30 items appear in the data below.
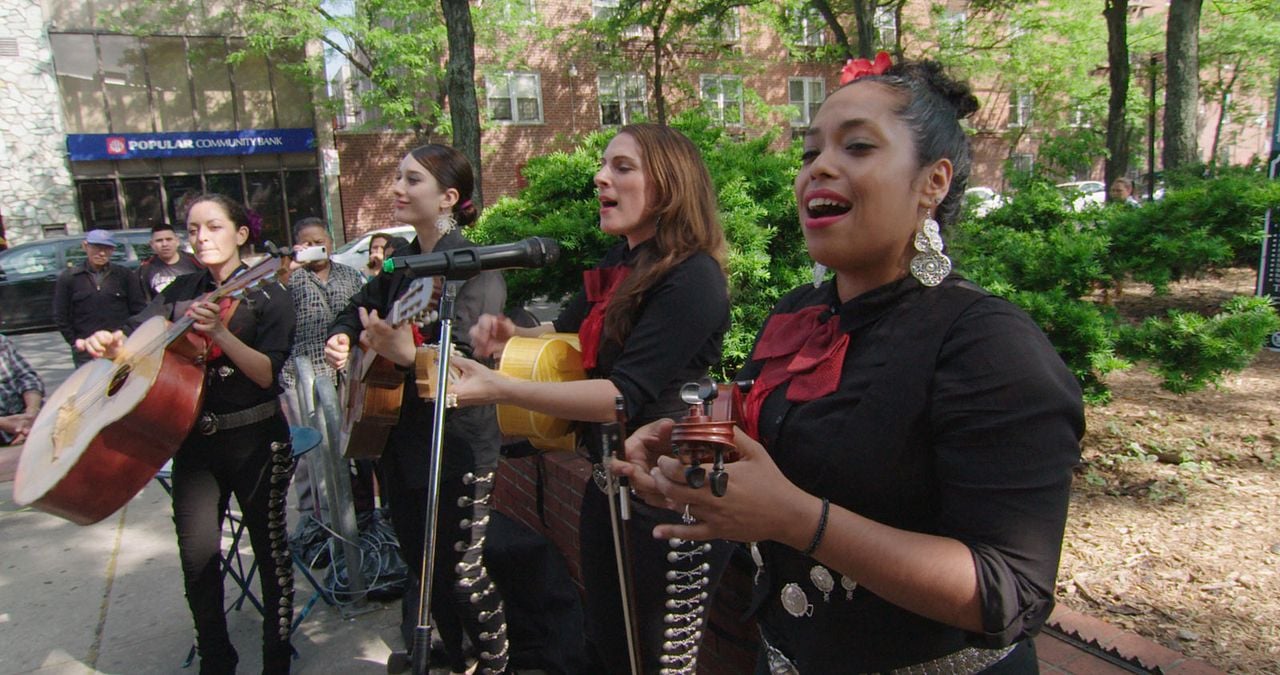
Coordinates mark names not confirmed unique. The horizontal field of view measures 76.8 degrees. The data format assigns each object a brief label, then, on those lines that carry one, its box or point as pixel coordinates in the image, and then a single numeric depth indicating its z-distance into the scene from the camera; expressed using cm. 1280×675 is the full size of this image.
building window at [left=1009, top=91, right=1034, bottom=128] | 2924
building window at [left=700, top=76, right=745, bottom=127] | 2422
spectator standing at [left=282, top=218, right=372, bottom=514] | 562
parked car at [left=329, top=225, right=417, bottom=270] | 1411
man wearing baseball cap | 778
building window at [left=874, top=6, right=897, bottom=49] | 2422
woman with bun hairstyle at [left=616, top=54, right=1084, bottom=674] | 115
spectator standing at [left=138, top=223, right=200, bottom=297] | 740
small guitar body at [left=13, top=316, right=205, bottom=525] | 289
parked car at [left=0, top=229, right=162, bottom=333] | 1339
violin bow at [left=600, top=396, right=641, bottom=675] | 154
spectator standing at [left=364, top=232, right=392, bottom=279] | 616
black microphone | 215
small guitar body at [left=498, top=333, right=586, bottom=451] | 244
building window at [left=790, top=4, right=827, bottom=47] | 1865
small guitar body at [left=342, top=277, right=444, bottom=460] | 278
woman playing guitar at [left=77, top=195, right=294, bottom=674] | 321
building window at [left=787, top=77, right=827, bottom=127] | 2717
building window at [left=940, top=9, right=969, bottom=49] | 2291
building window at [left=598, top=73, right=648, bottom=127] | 2453
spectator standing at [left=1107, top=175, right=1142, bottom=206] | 962
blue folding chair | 369
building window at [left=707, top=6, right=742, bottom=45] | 1645
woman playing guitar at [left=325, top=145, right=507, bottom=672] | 282
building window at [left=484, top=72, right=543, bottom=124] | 2364
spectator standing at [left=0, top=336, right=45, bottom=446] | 429
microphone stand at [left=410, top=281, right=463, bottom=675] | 198
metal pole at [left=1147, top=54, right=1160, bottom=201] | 1338
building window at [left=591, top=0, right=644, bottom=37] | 2260
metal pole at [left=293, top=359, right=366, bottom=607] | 414
